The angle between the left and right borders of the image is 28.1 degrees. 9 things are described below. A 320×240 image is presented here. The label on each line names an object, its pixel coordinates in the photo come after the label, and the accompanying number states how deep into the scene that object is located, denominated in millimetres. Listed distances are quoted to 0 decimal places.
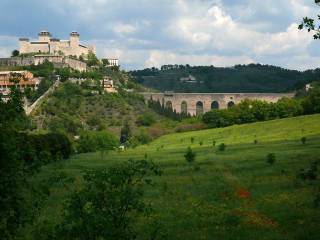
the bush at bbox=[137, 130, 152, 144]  106038
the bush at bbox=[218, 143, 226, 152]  58716
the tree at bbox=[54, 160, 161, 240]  16625
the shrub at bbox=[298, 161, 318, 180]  16906
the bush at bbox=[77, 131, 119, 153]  90312
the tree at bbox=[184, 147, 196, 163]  47750
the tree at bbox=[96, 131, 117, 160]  91688
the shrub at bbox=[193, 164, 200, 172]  42469
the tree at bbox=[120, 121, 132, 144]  125300
